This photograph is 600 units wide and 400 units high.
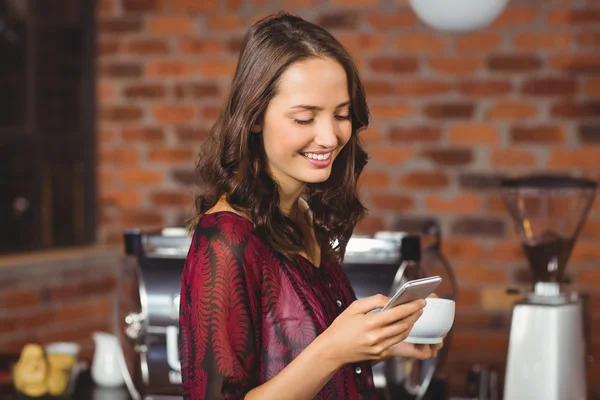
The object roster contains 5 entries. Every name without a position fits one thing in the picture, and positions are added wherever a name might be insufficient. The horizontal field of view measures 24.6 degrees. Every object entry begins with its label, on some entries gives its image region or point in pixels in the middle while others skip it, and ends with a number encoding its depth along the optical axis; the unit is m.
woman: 3.15
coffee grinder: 4.42
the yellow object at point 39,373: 4.68
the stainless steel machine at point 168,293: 4.48
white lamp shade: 4.58
